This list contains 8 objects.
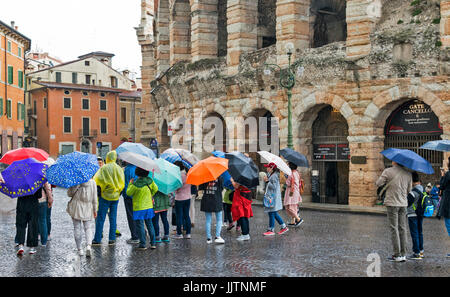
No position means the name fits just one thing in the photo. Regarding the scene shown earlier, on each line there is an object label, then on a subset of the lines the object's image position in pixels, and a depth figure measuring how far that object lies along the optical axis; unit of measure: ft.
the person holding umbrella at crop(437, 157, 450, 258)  31.60
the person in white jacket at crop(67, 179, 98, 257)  32.30
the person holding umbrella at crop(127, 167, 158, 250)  34.53
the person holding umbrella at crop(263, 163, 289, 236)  41.57
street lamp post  70.49
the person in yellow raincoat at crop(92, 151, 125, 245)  36.09
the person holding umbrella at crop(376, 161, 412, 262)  30.14
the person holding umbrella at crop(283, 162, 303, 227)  45.14
